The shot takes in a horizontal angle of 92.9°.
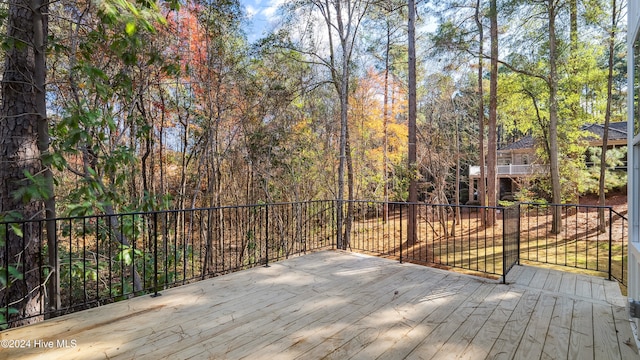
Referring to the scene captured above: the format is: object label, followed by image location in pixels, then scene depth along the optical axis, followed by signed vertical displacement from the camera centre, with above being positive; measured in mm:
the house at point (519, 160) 11878 +881
